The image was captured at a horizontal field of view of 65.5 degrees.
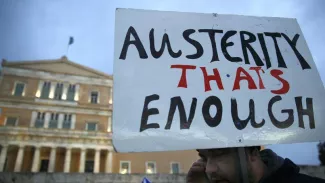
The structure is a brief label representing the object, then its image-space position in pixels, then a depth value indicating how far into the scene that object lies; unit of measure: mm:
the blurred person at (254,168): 1431
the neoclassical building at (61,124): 24094
